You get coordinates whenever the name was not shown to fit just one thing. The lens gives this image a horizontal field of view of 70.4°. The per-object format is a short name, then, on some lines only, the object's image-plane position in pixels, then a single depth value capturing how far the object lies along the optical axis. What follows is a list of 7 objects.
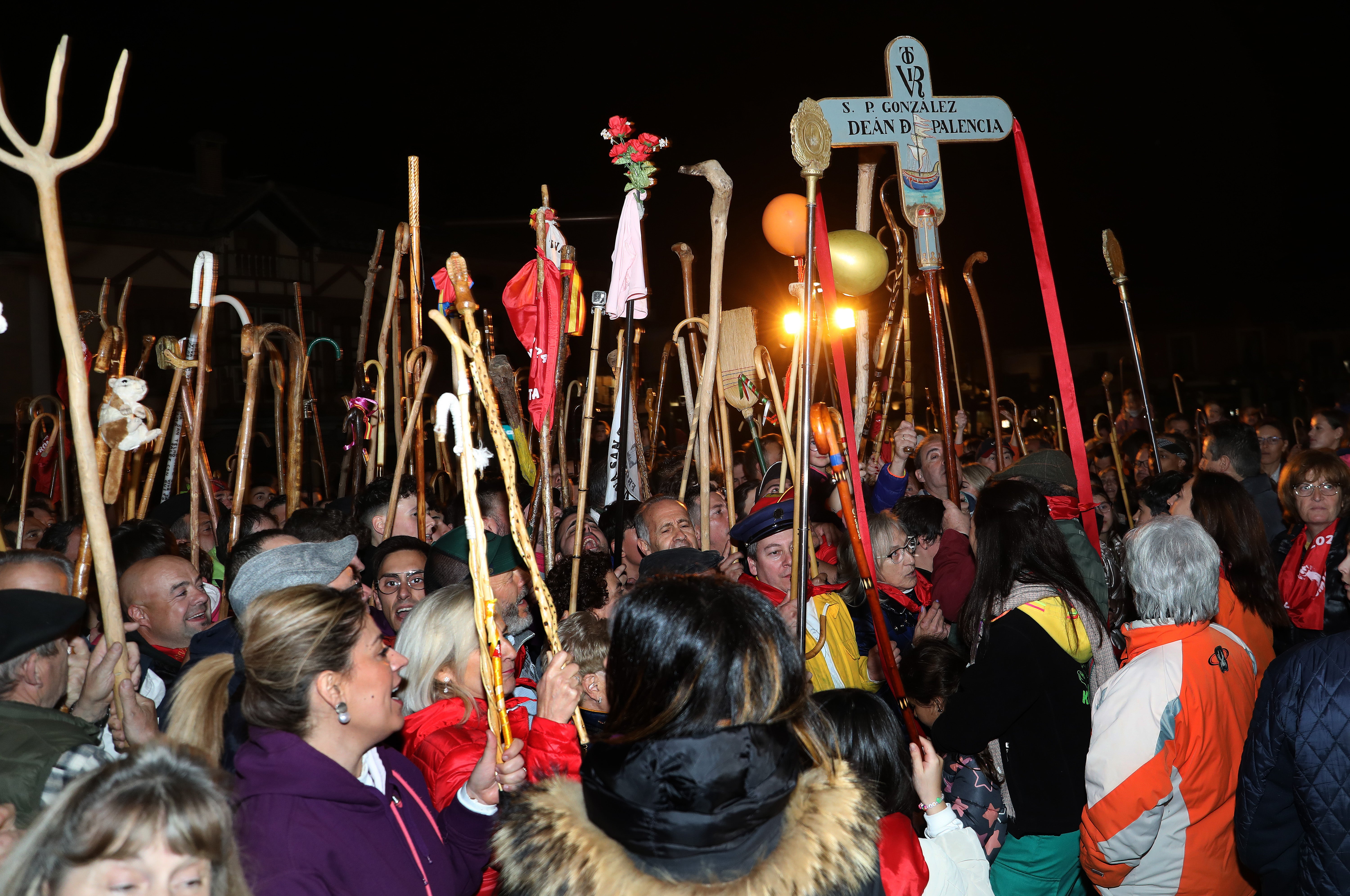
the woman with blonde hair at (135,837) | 1.42
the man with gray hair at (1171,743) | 2.67
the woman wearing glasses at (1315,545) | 4.70
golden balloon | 4.99
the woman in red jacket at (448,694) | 2.67
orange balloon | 4.82
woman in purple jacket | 1.91
